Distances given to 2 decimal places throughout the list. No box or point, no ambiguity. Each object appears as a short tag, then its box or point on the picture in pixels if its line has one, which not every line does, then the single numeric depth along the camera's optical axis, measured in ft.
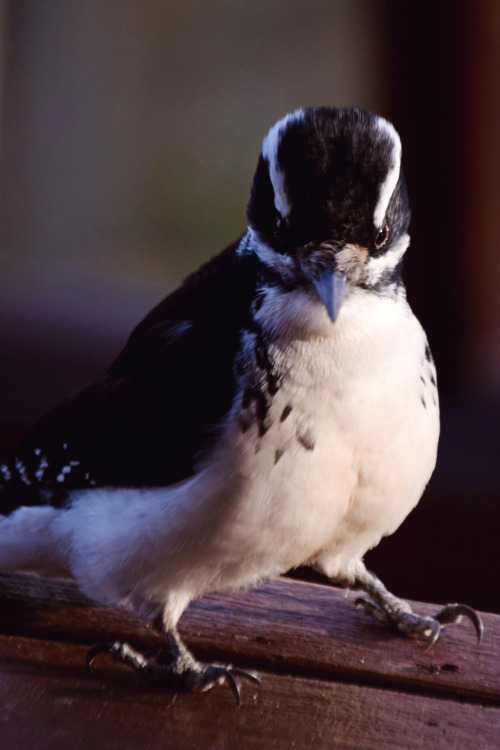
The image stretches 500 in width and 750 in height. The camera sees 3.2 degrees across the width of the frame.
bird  5.18
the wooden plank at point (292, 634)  5.28
